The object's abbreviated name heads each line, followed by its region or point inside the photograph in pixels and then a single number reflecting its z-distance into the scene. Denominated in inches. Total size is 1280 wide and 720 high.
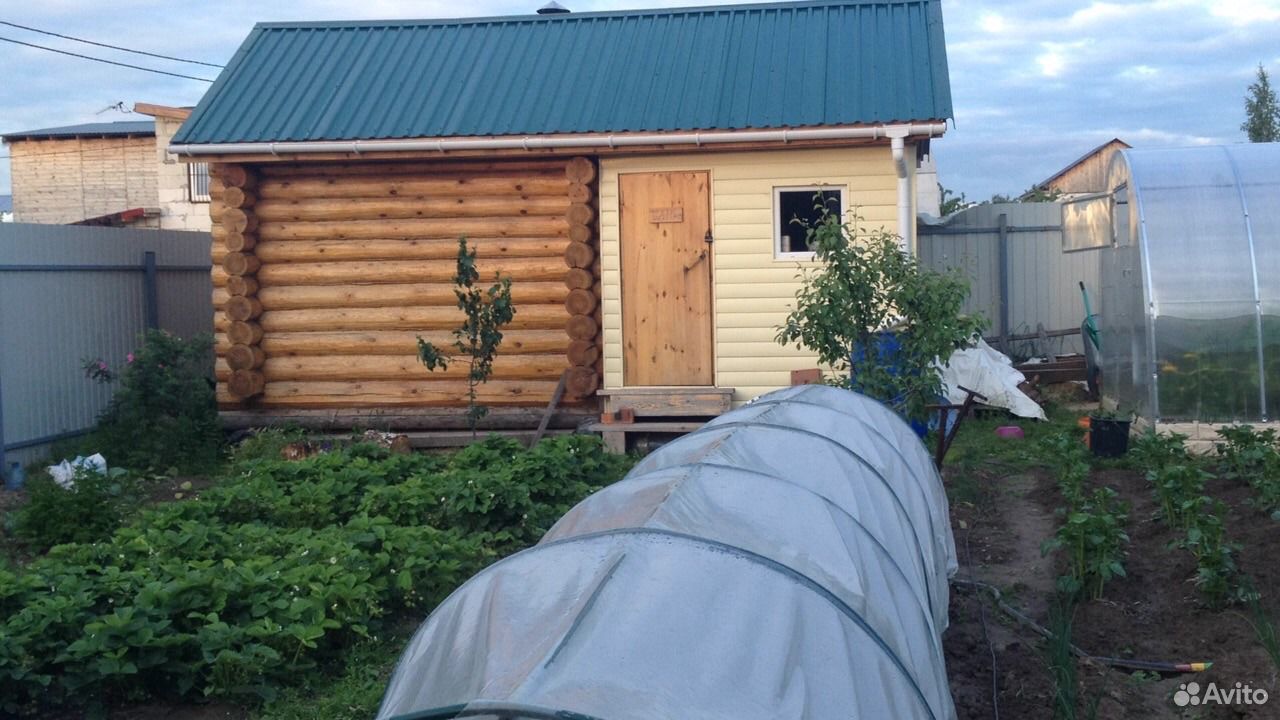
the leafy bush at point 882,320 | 351.3
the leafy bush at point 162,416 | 468.4
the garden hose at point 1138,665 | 235.3
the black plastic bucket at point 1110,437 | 434.3
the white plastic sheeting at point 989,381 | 537.0
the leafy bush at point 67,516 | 340.8
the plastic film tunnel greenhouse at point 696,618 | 105.3
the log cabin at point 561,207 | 477.7
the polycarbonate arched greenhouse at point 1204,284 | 438.3
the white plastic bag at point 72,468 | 421.4
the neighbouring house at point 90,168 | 1309.1
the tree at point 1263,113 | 1171.9
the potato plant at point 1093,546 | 282.2
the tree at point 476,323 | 450.3
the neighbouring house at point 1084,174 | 1114.2
